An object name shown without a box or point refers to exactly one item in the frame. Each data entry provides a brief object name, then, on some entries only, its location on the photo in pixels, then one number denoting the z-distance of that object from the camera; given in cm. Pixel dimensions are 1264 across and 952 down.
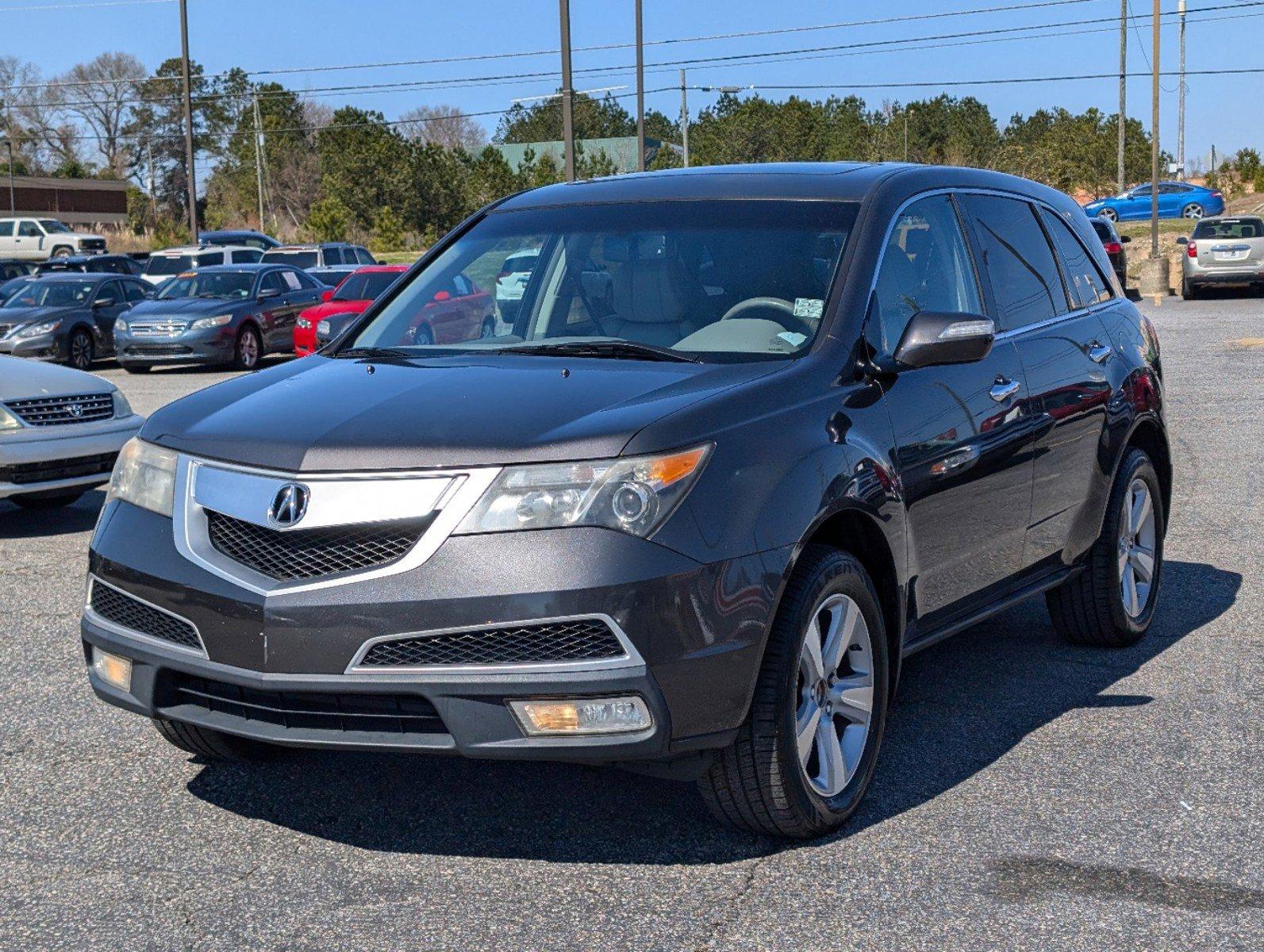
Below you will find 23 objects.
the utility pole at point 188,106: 4456
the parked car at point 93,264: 3816
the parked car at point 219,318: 2386
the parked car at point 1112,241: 2255
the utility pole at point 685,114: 6824
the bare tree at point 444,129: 10338
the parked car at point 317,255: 3666
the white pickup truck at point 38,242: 5741
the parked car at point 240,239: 4212
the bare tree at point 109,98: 10694
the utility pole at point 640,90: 4066
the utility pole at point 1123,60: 5091
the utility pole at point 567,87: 3123
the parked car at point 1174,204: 5728
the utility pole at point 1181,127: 7943
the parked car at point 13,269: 3457
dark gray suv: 378
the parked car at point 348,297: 2326
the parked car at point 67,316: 2452
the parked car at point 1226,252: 3459
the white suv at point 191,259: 3569
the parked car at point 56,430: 958
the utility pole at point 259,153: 8731
